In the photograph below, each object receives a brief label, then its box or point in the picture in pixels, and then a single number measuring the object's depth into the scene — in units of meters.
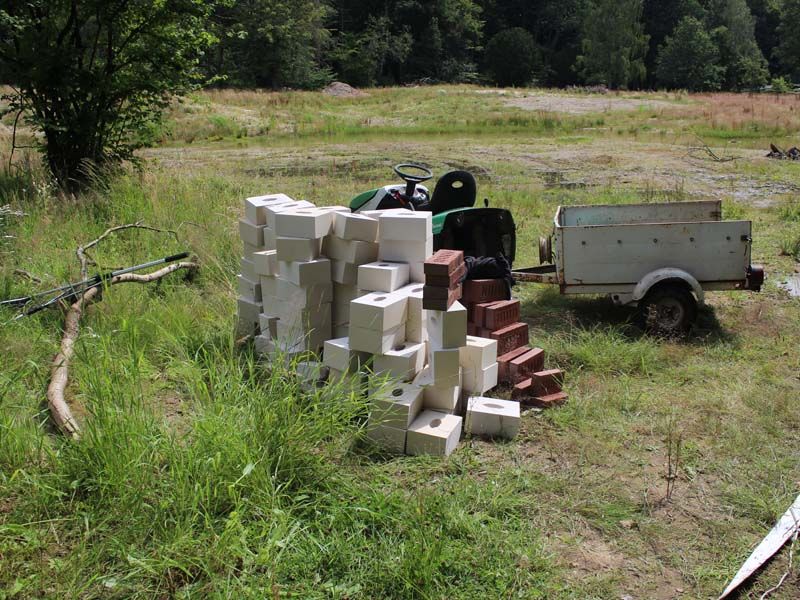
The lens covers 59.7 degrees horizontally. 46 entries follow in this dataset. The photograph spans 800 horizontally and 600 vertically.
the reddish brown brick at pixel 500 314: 4.79
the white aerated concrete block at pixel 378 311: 3.72
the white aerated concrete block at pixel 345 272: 4.36
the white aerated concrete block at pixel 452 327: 3.82
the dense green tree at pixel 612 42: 65.03
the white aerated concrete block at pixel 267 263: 4.61
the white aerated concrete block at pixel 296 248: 4.27
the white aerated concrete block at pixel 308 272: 4.25
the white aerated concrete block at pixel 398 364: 3.83
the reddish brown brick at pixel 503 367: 4.59
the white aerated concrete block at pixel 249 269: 4.98
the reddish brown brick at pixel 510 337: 4.75
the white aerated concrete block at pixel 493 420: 4.00
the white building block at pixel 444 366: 3.86
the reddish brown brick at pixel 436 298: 3.78
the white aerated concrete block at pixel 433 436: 3.69
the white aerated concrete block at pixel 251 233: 5.00
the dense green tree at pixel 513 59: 70.06
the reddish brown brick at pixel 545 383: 4.52
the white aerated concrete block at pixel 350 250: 4.30
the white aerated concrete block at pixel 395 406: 3.71
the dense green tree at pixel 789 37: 64.88
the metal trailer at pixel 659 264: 5.65
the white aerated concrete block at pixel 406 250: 4.25
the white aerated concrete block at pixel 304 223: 4.23
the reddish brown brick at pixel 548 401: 4.42
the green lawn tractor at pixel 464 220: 5.62
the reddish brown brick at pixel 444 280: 3.77
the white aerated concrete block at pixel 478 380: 4.27
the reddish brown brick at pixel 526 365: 4.57
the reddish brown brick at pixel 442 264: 3.75
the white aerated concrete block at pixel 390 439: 3.74
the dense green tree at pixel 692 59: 66.31
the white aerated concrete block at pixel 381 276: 4.05
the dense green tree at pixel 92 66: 9.07
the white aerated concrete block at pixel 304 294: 4.33
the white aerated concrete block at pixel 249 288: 4.99
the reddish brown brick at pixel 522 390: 4.46
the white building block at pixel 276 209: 4.70
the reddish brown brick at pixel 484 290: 5.07
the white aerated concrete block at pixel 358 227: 4.26
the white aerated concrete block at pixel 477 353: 4.24
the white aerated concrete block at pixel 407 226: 4.17
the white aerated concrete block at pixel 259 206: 5.03
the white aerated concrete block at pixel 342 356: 3.93
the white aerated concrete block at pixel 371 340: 3.78
